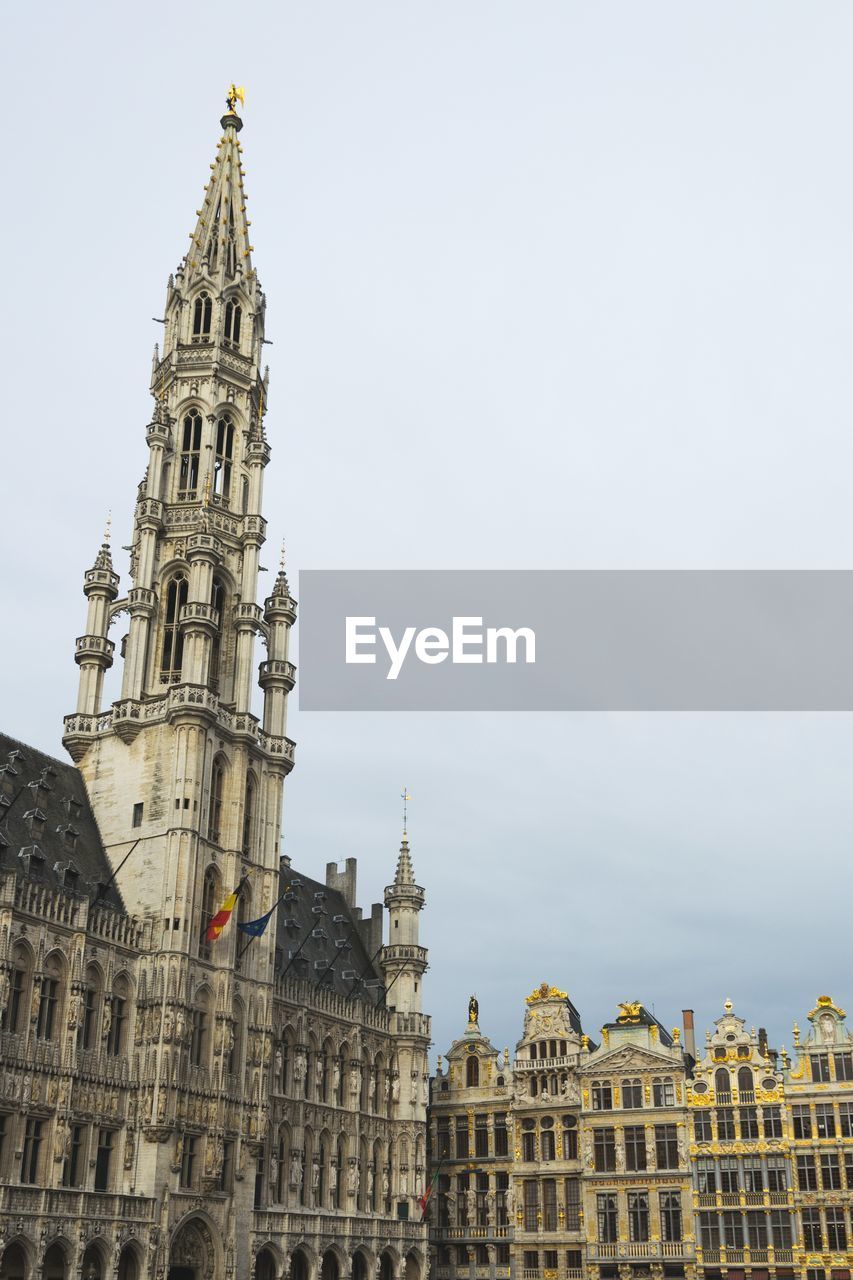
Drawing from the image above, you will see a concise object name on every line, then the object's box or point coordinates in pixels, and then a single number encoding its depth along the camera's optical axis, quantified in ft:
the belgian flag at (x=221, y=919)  210.59
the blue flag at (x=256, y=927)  209.77
